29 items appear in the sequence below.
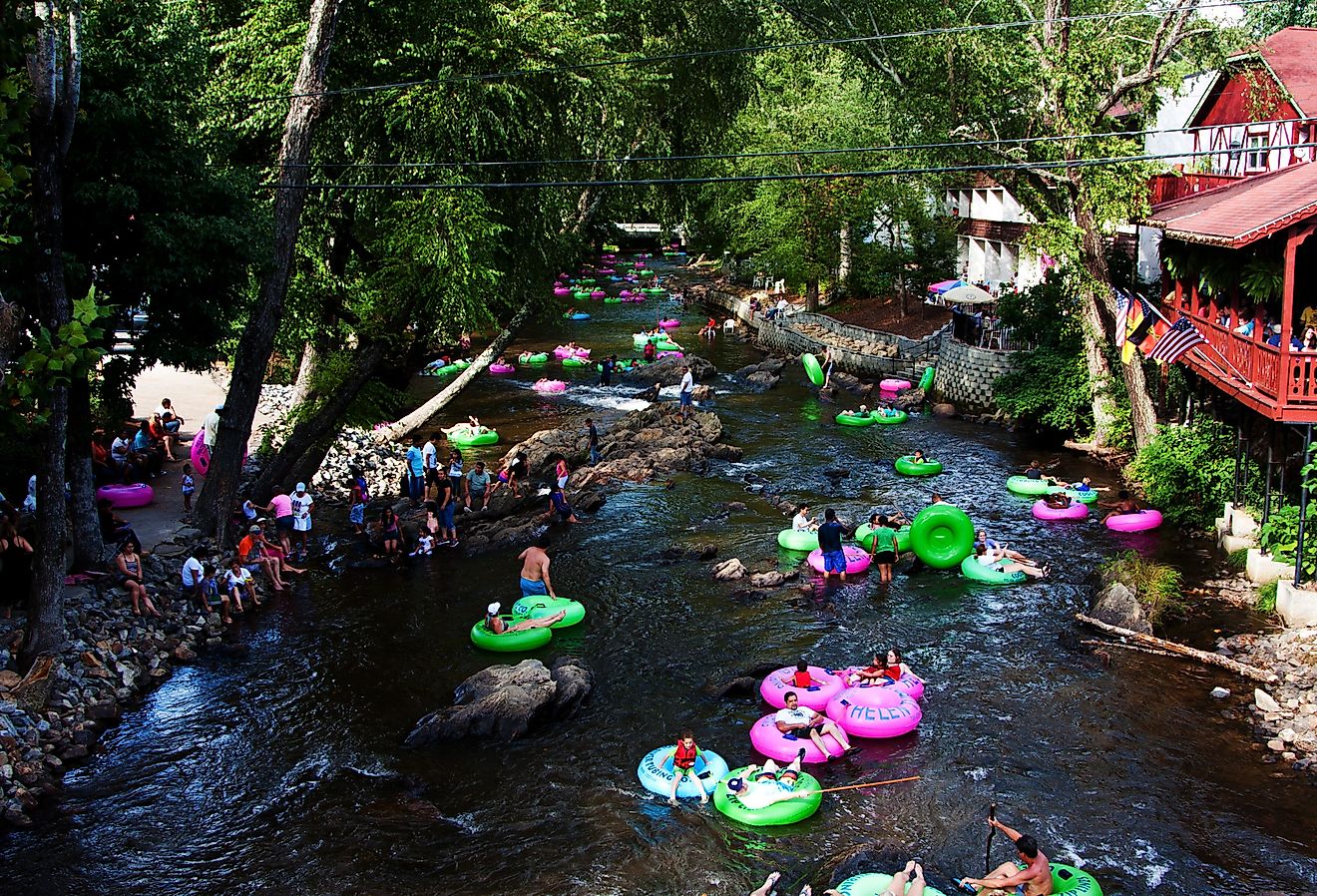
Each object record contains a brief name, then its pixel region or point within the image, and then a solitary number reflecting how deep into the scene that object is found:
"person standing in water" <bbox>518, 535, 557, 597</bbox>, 21.44
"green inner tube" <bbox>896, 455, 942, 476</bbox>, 30.69
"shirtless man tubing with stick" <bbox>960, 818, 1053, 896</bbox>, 12.49
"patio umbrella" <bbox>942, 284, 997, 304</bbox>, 40.91
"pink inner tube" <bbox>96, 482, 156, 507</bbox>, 26.03
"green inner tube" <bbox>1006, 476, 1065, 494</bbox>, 28.41
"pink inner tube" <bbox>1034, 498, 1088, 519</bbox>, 26.70
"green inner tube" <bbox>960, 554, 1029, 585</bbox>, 22.86
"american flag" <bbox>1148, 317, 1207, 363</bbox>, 23.17
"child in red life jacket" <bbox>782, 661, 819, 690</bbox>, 17.67
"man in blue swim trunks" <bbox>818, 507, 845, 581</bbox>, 22.92
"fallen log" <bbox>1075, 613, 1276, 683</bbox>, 18.20
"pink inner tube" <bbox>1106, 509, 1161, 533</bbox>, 25.52
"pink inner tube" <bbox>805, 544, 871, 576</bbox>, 23.47
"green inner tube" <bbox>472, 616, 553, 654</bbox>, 20.23
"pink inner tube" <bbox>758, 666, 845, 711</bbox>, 17.50
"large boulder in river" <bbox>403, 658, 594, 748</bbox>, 17.19
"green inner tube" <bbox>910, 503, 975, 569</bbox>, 23.41
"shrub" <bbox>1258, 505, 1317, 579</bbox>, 20.92
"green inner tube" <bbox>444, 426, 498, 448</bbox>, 36.09
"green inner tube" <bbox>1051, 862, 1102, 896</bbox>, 12.66
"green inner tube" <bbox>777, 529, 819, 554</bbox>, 24.73
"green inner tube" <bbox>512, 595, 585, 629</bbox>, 20.91
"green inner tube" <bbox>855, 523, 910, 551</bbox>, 24.14
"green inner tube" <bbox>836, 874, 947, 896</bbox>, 12.73
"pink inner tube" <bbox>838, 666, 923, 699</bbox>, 17.41
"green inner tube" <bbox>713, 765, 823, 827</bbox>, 14.72
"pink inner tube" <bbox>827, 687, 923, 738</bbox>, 16.78
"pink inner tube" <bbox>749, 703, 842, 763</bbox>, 16.08
